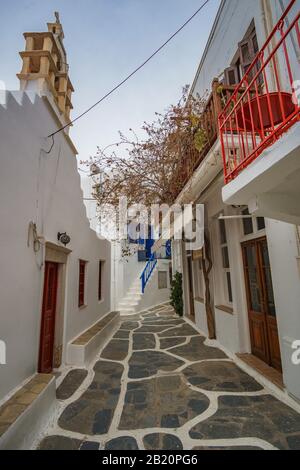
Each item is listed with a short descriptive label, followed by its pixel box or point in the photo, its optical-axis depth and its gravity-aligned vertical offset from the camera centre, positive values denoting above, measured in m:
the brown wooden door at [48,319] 4.22 -0.78
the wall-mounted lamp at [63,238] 4.73 +0.88
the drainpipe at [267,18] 3.69 +4.29
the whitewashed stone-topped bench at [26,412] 2.26 -1.51
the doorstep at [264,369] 3.54 -1.70
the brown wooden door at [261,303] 4.09 -0.59
